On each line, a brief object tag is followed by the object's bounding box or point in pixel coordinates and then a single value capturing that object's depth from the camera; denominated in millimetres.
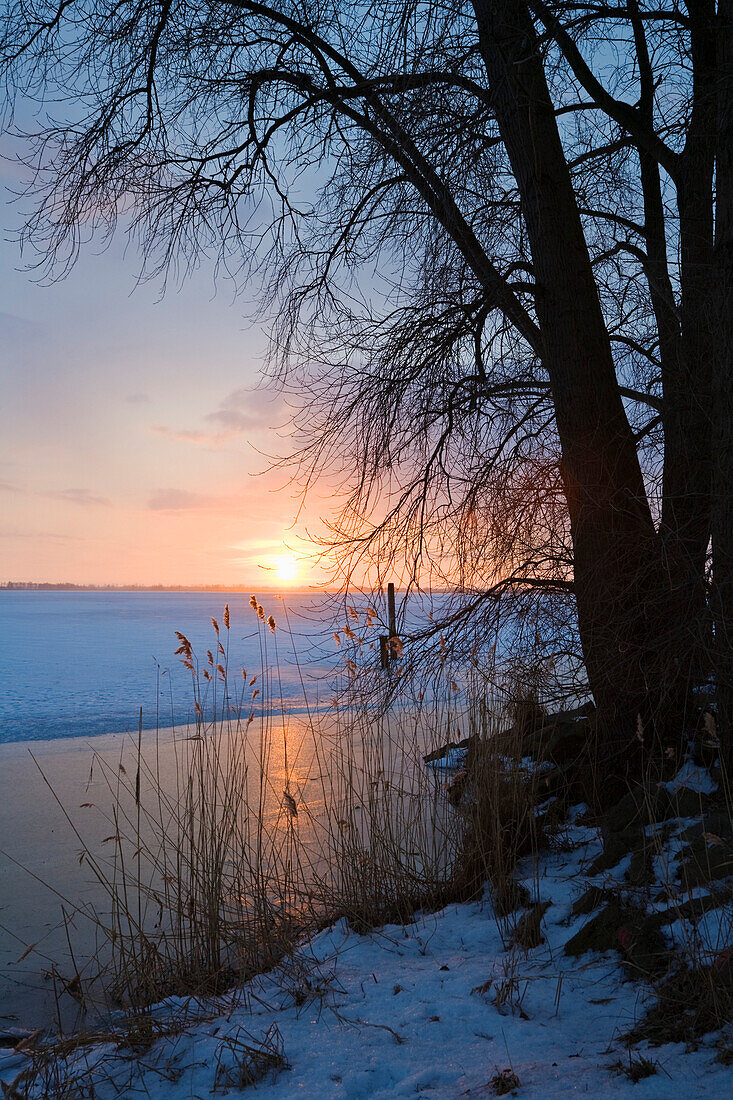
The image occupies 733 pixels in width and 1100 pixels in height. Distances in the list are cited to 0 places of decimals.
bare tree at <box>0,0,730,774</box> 3914
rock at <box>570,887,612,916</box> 3080
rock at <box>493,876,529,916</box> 3371
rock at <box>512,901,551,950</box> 2998
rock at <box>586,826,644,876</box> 3469
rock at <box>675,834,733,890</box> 2832
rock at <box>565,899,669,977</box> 2559
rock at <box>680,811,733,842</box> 3094
